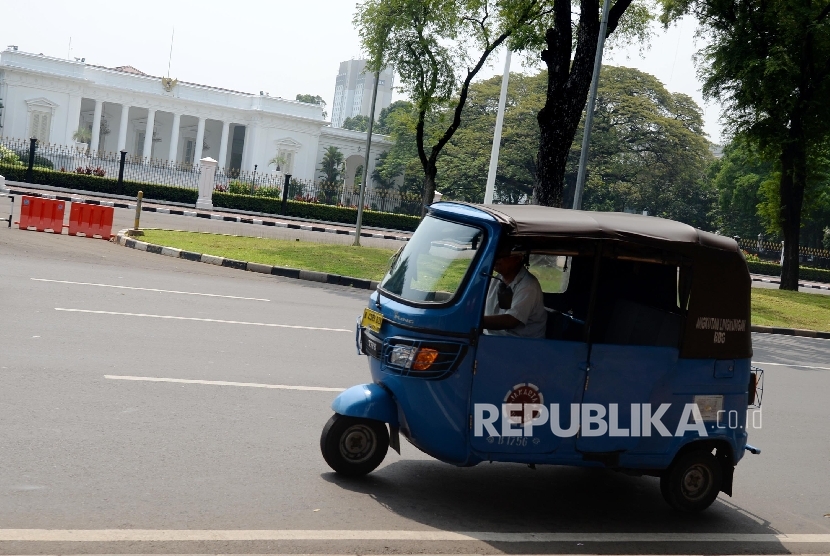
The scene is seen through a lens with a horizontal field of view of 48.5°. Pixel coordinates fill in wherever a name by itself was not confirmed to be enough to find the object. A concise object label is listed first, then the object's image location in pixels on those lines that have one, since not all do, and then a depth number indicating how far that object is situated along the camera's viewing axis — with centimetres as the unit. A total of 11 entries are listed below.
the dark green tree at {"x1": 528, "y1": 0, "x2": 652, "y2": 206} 1783
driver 524
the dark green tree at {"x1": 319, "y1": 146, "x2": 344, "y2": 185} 6550
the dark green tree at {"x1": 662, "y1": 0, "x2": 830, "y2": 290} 2498
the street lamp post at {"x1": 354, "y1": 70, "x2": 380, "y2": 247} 2272
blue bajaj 510
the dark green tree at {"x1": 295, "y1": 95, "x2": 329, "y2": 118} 16554
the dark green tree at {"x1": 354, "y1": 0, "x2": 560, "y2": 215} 2369
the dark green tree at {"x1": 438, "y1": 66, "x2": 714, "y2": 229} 5425
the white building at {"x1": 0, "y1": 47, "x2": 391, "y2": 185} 5706
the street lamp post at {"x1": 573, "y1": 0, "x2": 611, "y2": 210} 1745
